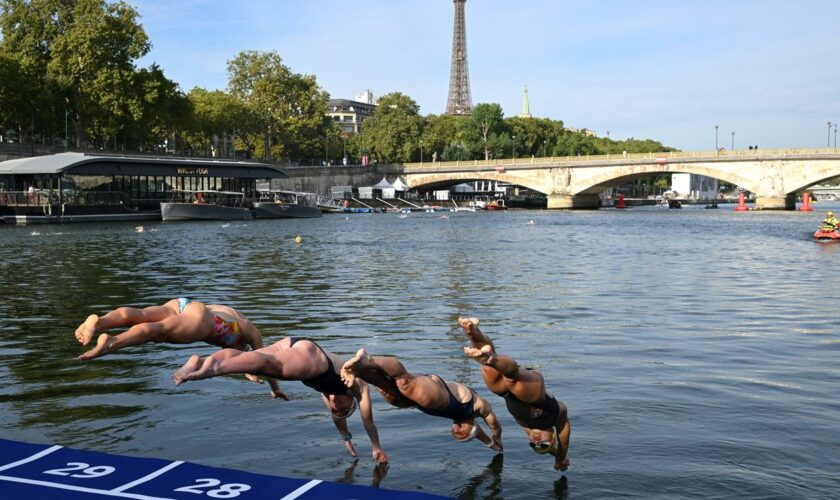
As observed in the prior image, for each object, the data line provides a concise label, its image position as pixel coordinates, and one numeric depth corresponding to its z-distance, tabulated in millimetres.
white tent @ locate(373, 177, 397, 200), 124562
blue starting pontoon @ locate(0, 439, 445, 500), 6215
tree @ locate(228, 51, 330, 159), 116688
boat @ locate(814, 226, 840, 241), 46547
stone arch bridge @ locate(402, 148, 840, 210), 94812
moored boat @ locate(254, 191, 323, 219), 81312
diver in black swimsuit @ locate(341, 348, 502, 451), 6555
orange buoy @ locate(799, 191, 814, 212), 108944
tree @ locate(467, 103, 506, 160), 154375
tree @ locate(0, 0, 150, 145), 79938
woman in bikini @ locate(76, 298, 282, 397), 5930
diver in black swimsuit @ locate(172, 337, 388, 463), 5598
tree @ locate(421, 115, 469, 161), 149600
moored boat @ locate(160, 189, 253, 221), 71938
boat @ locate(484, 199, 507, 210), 120625
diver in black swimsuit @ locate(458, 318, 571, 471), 6454
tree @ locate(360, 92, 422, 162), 145125
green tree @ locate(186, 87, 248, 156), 106062
